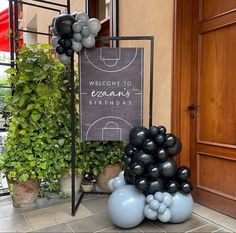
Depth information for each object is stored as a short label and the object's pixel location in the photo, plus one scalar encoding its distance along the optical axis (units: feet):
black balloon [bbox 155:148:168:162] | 6.23
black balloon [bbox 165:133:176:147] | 6.33
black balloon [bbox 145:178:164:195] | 6.18
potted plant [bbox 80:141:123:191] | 8.65
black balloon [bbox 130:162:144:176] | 6.07
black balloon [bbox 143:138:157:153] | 6.25
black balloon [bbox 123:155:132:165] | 6.56
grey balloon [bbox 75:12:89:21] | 6.54
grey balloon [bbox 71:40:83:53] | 6.52
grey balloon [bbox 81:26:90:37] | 6.44
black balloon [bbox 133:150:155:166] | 6.26
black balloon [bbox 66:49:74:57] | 6.56
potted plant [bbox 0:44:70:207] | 7.55
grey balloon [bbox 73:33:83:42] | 6.43
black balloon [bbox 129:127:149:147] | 6.51
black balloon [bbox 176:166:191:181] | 6.42
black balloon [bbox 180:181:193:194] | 6.30
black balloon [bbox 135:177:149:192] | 6.07
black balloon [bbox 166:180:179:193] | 6.22
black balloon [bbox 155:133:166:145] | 6.32
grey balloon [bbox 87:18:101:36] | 6.52
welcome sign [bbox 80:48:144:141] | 6.90
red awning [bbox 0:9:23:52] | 10.15
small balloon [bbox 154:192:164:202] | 6.02
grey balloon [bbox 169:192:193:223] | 6.21
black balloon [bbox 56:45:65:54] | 6.57
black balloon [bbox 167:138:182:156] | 6.41
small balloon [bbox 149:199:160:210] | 5.94
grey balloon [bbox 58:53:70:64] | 6.68
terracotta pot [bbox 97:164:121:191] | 8.77
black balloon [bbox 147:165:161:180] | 6.17
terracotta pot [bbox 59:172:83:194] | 8.52
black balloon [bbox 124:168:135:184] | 6.51
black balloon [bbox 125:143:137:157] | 6.68
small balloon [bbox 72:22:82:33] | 6.38
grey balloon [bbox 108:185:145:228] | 5.97
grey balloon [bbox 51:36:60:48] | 6.65
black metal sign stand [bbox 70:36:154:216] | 6.79
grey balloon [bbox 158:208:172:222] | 6.03
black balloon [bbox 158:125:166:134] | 6.46
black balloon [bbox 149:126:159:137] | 6.40
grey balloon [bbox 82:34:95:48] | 6.56
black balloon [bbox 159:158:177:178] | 6.26
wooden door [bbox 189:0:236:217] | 6.70
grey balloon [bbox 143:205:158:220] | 6.01
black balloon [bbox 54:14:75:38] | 6.33
